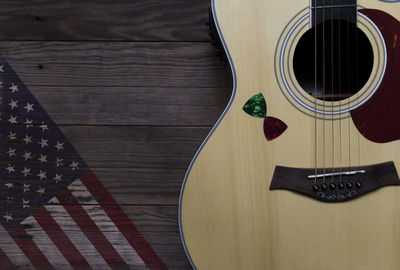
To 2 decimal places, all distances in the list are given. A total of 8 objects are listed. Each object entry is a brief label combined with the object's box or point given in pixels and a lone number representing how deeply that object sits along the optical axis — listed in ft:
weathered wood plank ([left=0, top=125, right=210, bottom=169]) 2.93
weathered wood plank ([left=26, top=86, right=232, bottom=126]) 2.92
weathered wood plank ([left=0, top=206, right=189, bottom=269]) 2.98
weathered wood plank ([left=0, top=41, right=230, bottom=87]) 2.90
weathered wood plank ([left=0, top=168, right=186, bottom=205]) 2.95
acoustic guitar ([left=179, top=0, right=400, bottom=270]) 2.01
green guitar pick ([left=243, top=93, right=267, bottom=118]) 2.08
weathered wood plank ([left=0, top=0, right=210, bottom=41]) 2.88
